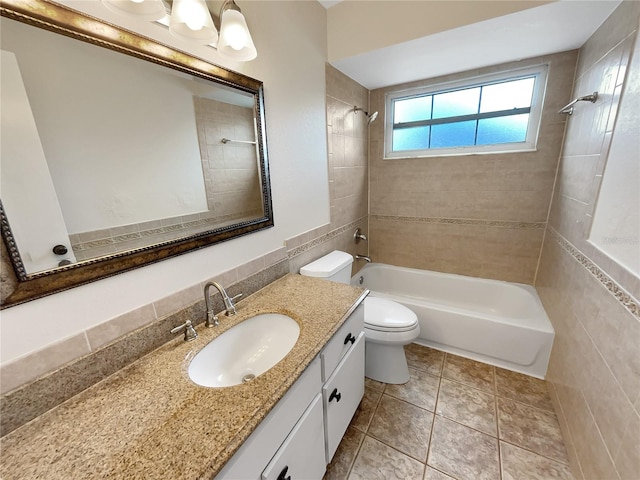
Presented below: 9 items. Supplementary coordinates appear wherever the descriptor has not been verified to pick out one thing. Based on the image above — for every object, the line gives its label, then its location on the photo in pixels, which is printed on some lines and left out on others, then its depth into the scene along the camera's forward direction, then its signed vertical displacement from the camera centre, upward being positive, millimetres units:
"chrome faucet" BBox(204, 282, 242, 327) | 1004 -509
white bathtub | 1761 -1114
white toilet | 1646 -960
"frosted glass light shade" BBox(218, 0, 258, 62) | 930 +524
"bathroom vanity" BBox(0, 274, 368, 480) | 567 -590
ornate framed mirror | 638 +109
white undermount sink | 937 -669
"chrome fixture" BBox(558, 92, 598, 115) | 1378 +366
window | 2016 +458
